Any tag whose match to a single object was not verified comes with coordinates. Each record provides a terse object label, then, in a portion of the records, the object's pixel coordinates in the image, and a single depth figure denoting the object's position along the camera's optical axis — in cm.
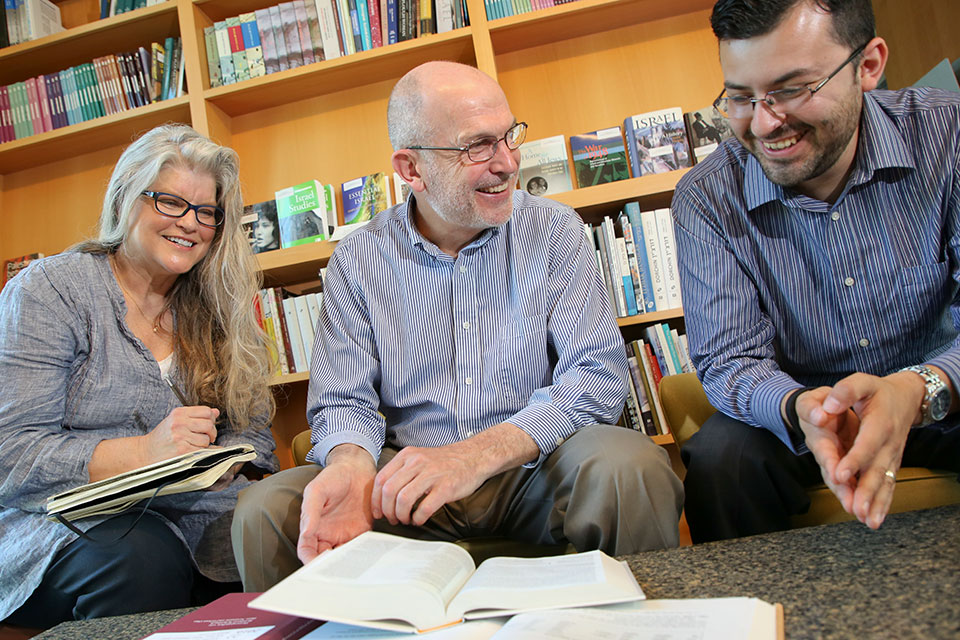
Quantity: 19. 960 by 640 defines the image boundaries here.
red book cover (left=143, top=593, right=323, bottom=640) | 72
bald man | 108
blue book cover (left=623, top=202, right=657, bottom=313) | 202
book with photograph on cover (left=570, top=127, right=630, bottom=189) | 215
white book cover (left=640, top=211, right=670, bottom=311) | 202
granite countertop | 59
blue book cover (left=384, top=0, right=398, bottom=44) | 223
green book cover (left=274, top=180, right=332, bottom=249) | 224
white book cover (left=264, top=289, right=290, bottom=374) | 220
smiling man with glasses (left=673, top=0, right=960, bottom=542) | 112
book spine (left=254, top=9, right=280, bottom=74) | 232
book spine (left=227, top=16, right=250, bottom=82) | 234
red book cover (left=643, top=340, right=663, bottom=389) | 203
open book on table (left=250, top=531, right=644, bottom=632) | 65
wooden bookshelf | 221
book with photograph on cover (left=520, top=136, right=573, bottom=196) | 215
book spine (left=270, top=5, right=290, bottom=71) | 231
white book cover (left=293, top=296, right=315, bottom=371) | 218
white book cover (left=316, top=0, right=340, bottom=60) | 227
